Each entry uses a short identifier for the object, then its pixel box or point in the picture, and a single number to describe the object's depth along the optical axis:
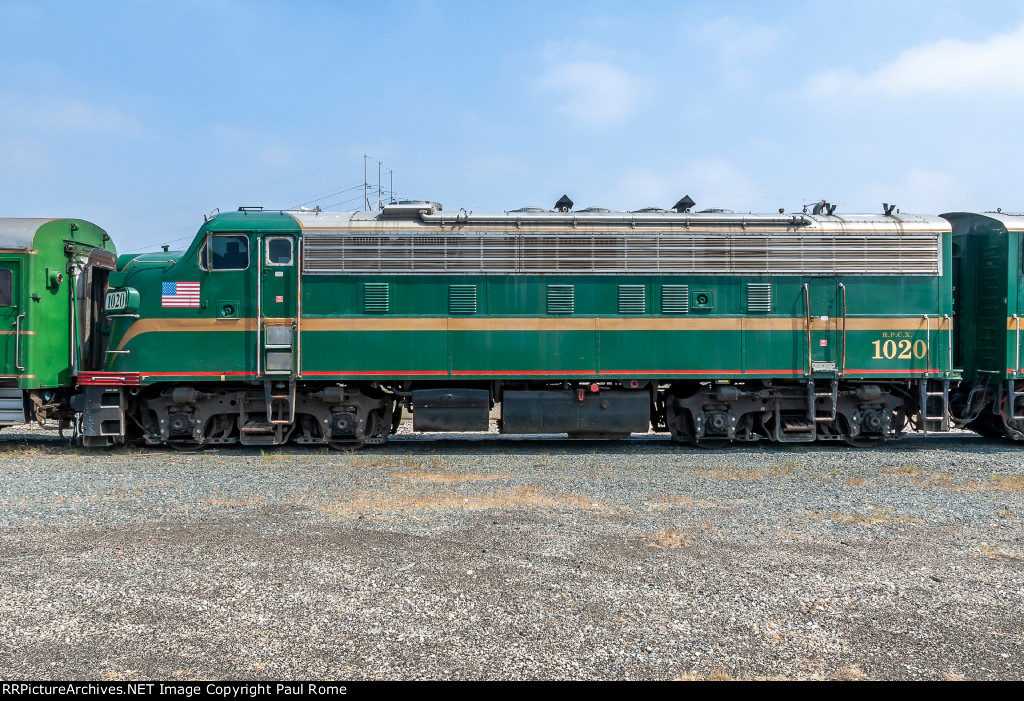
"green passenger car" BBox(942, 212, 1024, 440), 13.84
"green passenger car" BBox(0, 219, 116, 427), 13.21
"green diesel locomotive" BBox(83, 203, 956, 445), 13.42
